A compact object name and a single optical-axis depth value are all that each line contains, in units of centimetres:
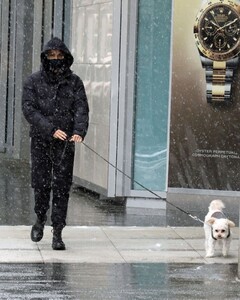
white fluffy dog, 1143
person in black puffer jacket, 1191
